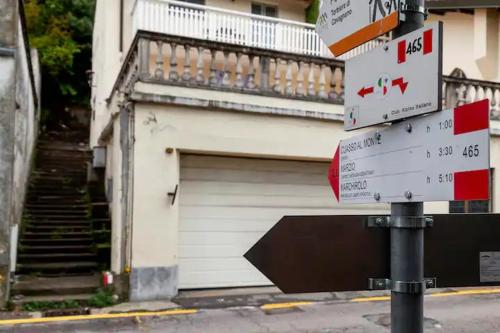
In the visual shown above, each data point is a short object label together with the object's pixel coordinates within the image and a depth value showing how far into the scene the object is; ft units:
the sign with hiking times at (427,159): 6.00
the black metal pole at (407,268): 6.55
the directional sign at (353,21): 7.09
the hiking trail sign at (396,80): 6.50
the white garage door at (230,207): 31.12
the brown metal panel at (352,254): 7.17
